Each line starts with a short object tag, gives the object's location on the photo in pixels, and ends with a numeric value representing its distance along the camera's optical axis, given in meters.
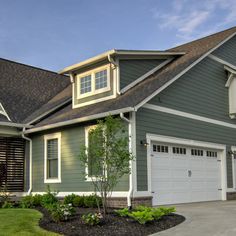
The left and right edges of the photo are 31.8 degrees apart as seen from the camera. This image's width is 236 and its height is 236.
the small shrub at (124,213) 10.71
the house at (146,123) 14.16
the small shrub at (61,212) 10.54
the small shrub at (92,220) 9.80
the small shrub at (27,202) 14.80
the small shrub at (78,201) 13.89
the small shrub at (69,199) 14.34
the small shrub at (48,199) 13.26
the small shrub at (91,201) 13.39
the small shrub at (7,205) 14.61
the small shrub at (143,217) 9.89
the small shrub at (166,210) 10.77
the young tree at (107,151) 11.11
